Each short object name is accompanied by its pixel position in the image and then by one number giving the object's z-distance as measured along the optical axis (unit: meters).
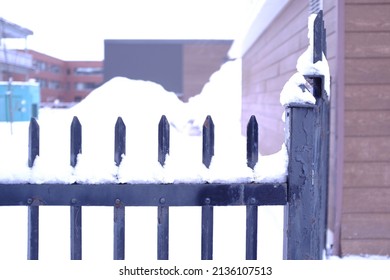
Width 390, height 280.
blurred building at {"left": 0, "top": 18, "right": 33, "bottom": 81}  22.54
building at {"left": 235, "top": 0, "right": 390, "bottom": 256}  4.05
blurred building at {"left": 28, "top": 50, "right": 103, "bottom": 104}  52.16
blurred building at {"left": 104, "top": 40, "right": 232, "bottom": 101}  31.08
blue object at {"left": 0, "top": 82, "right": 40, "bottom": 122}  23.64
